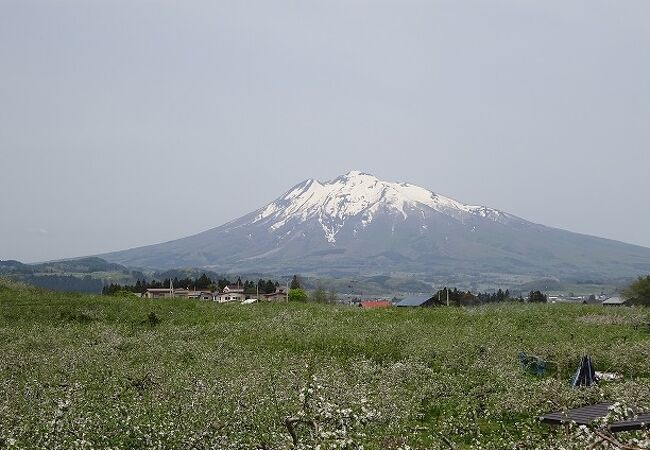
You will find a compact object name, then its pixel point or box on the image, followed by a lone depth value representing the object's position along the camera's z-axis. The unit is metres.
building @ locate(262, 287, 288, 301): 83.27
